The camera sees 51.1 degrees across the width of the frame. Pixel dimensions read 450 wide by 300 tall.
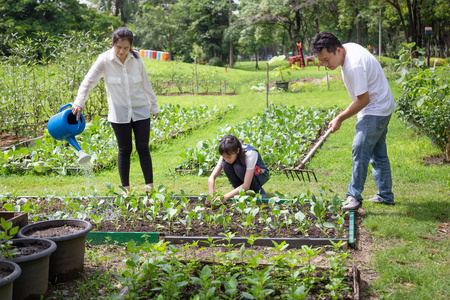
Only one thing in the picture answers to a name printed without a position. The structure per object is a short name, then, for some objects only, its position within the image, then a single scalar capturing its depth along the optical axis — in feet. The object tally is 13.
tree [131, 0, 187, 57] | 134.21
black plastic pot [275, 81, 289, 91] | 57.31
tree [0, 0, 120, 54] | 100.17
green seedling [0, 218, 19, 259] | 9.04
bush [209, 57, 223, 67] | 125.32
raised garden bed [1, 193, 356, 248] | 12.79
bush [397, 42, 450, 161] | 21.09
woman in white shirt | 15.92
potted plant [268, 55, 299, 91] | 57.21
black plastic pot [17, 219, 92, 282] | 10.46
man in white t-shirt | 13.76
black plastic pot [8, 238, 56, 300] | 9.12
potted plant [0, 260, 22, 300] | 7.82
